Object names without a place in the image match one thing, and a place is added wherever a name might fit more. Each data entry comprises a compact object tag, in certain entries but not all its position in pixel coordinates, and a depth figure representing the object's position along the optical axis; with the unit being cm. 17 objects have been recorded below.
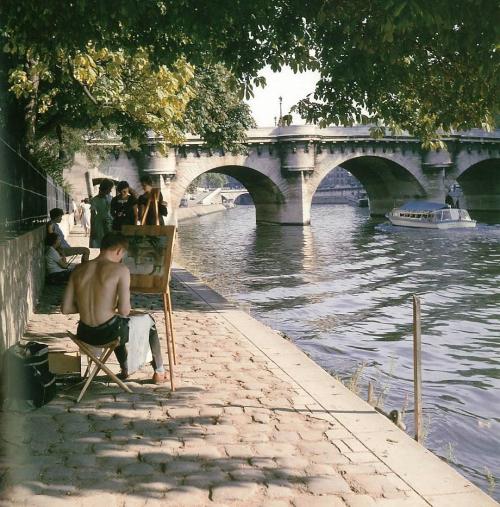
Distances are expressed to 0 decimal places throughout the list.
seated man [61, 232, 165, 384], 585
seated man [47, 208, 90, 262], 1243
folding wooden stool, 598
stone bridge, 4535
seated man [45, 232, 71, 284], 1257
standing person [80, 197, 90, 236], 3313
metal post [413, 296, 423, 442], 548
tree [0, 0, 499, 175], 693
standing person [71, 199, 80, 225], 4147
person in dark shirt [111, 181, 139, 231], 1126
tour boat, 4000
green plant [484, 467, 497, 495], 588
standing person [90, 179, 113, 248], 1269
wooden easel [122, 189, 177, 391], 646
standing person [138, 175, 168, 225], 1012
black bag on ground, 580
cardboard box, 651
